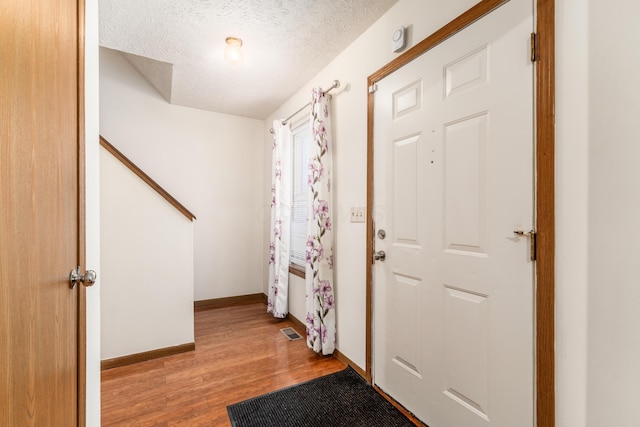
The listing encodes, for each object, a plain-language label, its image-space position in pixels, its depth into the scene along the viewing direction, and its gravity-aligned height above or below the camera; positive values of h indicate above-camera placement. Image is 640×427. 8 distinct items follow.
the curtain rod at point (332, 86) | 2.17 +0.96
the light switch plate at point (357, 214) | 1.98 -0.02
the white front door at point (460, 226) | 1.12 -0.07
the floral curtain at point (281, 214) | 3.02 -0.03
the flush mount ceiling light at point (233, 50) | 2.04 +1.17
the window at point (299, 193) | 2.98 +0.19
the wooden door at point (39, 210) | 0.56 +0.00
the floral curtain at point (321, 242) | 2.24 -0.24
